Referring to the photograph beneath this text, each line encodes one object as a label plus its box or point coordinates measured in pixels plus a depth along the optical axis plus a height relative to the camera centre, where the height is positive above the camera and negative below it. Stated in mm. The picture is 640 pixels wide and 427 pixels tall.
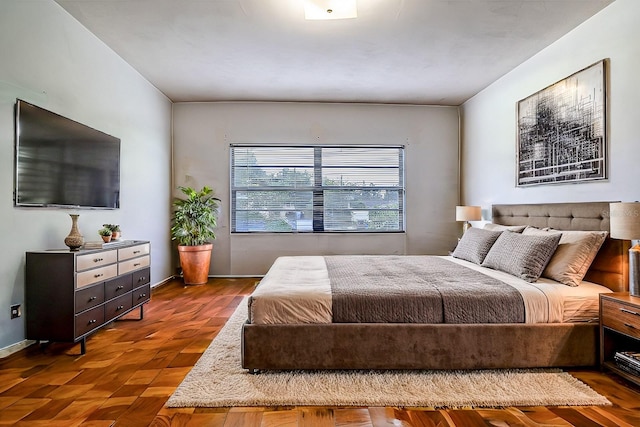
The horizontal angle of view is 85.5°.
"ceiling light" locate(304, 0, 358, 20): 2848 +1718
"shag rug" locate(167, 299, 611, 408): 1924 -1042
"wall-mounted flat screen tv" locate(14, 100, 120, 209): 2645 +437
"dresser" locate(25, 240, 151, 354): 2488 -607
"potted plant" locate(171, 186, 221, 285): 5027 -332
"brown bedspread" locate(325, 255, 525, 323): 2229 -585
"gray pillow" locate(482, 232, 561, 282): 2652 -335
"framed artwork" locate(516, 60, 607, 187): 2955 +795
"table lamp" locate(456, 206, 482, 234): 4645 -2
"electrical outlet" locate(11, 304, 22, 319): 2529 -734
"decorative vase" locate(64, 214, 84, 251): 2682 -206
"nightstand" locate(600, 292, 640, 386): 2049 -697
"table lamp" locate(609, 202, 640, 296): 2199 -105
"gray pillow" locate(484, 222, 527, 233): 3496 -155
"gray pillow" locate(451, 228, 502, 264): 3392 -323
